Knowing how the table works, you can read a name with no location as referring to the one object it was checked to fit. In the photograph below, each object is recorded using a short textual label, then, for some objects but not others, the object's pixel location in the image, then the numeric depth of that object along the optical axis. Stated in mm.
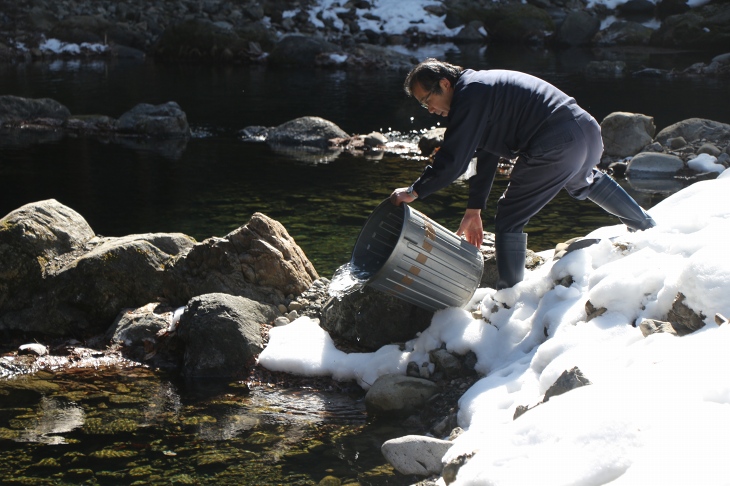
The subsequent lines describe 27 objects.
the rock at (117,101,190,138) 20562
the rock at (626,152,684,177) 15000
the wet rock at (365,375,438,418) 5812
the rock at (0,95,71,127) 21703
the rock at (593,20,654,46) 38906
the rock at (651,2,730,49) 36375
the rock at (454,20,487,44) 41719
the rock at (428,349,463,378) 6023
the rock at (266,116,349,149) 19516
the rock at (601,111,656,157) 16547
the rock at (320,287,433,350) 6629
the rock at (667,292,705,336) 4543
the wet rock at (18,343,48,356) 7332
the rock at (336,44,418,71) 34125
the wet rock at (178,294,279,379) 6793
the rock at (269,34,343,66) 35406
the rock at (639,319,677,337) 4686
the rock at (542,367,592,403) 4488
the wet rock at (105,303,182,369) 7195
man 5594
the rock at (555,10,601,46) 40281
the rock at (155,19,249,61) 36844
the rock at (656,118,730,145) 16172
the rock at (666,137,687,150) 16078
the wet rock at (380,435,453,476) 4832
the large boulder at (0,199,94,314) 8164
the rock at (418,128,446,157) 18152
